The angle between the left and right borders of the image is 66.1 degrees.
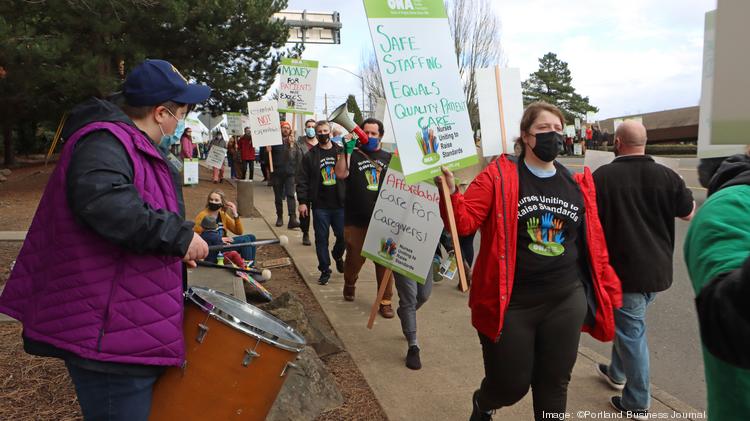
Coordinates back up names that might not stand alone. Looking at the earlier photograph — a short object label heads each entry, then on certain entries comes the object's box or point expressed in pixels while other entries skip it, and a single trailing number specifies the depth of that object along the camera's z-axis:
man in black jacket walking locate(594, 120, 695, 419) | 3.73
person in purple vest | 1.85
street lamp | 44.81
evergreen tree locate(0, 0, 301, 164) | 12.45
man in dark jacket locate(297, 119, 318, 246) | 9.16
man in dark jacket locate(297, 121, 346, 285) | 7.21
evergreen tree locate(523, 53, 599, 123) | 63.25
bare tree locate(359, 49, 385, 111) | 43.97
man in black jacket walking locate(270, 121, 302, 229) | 11.18
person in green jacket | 1.05
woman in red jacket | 2.86
